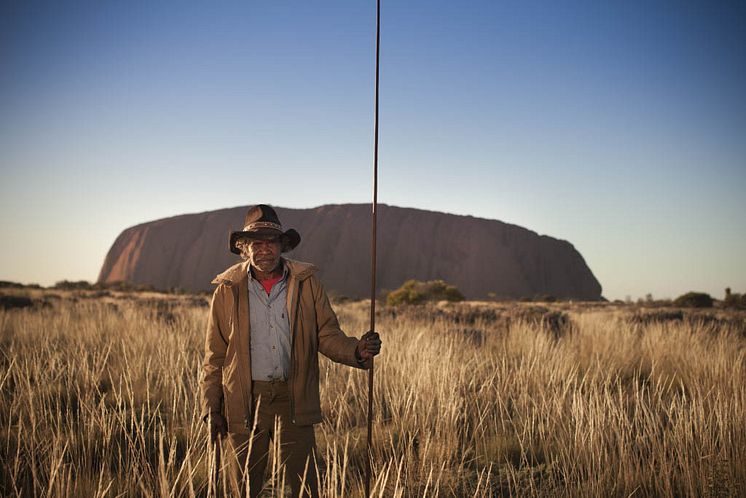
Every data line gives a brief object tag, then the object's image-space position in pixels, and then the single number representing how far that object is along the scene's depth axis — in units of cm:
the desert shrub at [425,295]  2192
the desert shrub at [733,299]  2159
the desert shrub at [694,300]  2323
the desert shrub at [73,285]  3495
